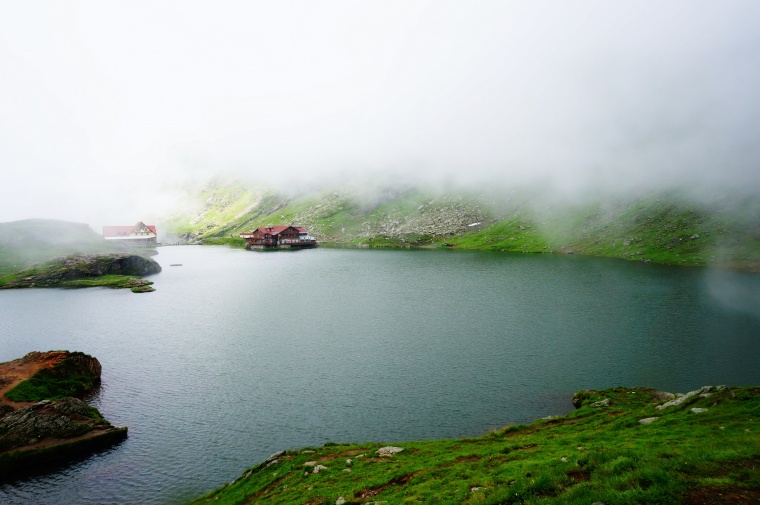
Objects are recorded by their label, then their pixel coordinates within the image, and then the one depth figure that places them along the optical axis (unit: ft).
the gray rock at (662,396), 137.80
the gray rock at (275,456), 114.51
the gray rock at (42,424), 131.03
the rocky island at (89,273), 469.16
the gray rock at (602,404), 138.27
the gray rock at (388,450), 107.86
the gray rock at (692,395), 102.27
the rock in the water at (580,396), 150.10
